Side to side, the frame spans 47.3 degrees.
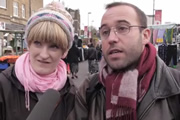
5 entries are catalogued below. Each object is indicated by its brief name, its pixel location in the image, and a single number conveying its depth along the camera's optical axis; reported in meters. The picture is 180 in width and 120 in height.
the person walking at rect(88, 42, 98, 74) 9.52
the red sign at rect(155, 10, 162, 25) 16.03
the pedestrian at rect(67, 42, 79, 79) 8.67
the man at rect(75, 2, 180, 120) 1.37
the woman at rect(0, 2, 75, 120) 1.44
